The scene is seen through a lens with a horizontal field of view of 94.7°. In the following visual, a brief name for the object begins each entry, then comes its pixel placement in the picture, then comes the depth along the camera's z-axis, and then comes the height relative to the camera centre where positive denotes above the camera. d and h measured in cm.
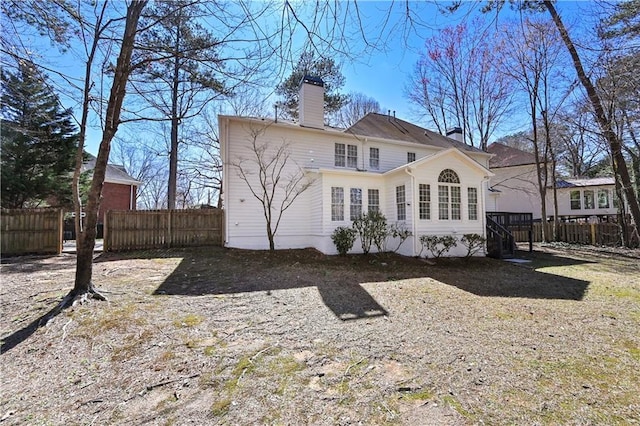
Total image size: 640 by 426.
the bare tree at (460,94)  1953 +918
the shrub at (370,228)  1048 -13
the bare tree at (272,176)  1123 +194
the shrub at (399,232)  1038 -28
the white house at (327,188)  1057 +139
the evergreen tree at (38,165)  1315 +302
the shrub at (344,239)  1036 -50
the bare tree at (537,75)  1497 +811
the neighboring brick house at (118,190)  2075 +272
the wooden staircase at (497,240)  1131 -66
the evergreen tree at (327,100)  1619 +745
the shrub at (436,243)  1010 -65
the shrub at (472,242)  1036 -67
